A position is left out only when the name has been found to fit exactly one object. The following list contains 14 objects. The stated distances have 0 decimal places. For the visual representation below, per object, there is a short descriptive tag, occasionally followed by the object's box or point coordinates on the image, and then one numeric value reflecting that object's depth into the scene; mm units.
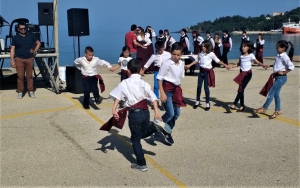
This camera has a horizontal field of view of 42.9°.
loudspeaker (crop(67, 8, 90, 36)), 10906
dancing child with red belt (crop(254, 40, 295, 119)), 7391
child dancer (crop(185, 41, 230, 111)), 8344
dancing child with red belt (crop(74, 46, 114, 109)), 8578
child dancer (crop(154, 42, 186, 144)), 6094
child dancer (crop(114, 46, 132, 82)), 8816
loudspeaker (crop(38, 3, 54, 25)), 11586
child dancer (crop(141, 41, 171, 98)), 7934
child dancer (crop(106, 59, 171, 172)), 4887
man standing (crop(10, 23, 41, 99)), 9516
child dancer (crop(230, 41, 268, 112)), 8094
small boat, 99750
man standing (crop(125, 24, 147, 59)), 10997
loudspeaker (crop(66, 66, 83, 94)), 10399
